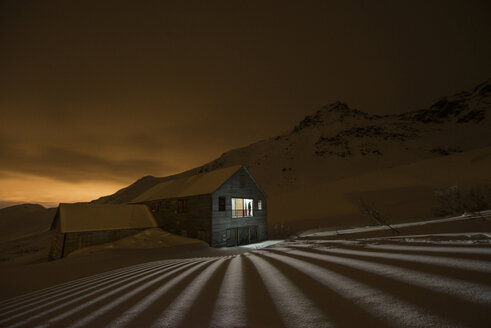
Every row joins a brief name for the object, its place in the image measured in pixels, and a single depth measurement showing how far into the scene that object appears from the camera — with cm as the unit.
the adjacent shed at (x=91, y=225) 1753
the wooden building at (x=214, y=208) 1997
